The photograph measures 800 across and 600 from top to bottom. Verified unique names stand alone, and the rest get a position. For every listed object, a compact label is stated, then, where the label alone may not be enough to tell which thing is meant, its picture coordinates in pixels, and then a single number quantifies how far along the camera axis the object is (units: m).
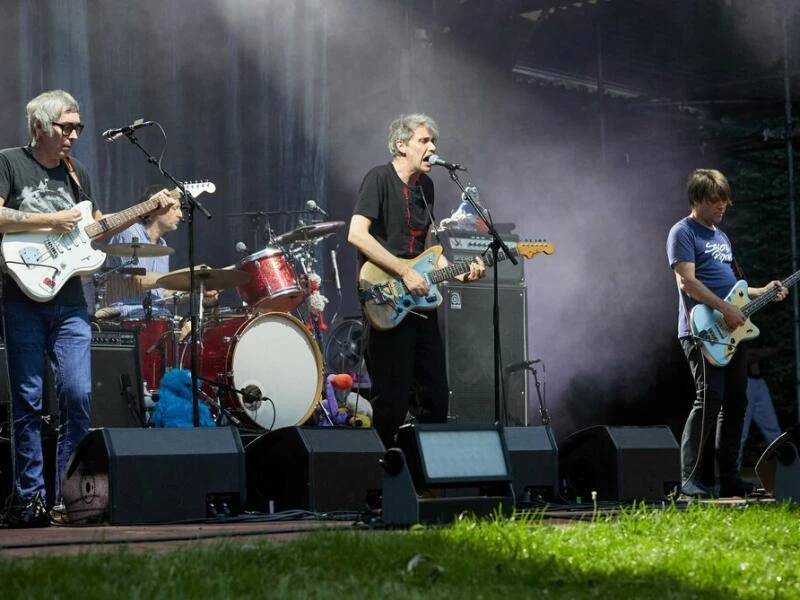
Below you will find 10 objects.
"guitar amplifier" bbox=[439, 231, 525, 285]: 10.08
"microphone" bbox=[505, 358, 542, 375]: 10.12
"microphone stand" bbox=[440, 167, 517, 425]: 6.30
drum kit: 8.92
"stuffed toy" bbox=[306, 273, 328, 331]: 10.38
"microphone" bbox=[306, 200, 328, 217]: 10.42
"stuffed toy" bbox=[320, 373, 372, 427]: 10.36
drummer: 8.99
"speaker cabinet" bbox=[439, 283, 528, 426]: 9.93
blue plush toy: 7.84
